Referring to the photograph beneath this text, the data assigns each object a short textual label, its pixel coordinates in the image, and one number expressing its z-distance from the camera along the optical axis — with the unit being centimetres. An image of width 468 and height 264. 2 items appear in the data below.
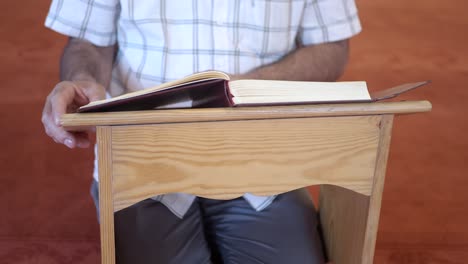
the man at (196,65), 186
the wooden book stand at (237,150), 145
